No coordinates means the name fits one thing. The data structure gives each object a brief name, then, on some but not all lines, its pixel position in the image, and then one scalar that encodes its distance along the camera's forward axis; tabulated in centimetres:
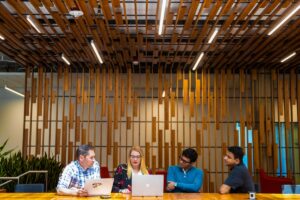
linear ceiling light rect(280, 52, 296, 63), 602
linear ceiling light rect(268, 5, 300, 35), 411
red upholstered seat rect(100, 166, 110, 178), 631
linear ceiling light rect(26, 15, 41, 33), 449
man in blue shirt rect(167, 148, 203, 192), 353
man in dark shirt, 330
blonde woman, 348
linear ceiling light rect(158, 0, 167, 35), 391
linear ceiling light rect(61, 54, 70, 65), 624
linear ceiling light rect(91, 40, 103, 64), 548
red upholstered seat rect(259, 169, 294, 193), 615
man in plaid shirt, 313
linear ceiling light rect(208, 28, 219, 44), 488
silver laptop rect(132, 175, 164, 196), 302
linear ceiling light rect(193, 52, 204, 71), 609
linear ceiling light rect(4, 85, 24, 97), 877
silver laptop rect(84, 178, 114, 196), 297
